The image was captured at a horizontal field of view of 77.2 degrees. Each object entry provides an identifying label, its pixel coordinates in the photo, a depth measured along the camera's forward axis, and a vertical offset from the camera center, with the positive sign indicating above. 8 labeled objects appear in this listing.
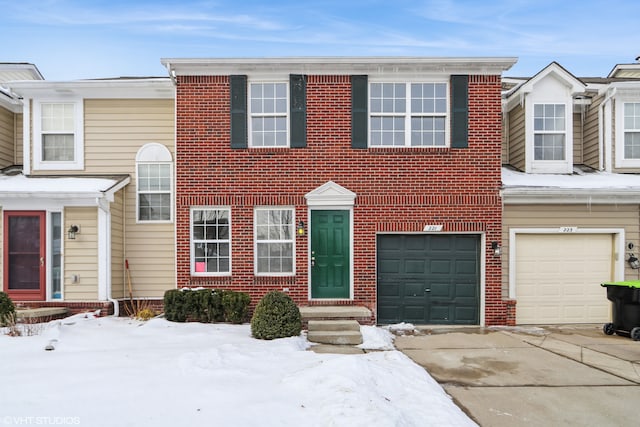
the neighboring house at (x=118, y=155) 9.88 +1.34
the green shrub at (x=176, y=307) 8.35 -2.06
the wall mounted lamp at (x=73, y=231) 9.18 -0.54
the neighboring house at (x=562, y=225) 9.35 -0.37
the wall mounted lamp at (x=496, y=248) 9.05 -0.88
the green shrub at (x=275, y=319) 7.11 -1.98
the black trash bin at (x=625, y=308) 8.09 -2.04
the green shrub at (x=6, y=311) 7.58 -1.98
